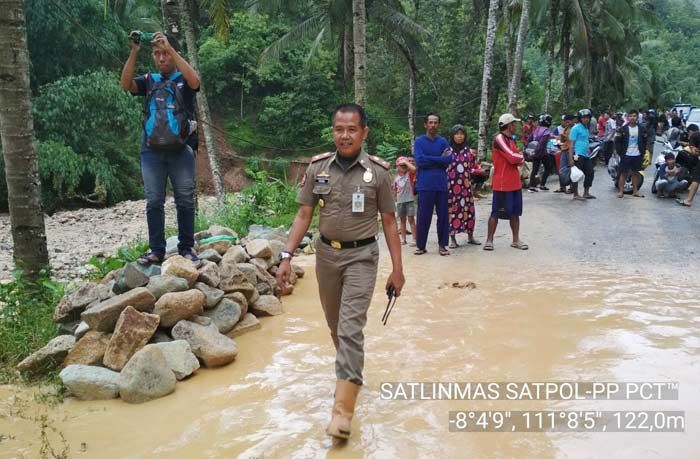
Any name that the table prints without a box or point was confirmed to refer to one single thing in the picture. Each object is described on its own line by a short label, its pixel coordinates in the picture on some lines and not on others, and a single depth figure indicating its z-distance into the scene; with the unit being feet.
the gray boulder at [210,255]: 19.89
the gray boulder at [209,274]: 17.52
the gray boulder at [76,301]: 16.10
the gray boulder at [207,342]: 14.82
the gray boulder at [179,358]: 14.02
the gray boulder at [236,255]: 20.33
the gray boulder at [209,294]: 16.96
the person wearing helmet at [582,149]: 35.91
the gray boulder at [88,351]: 14.48
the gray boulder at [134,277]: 16.21
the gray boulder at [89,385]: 13.21
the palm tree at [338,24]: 59.47
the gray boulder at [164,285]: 16.14
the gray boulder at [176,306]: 15.57
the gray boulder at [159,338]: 15.33
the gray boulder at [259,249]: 21.94
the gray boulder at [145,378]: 13.08
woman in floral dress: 26.03
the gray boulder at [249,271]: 19.57
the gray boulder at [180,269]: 16.72
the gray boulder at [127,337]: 14.24
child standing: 26.84
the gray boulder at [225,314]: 16.79
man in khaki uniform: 11.43
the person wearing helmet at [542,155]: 40.63
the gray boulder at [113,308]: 14.84
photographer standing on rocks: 16.33
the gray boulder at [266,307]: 18.86
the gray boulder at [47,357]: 14.46
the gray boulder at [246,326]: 17.11
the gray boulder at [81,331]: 15.31
